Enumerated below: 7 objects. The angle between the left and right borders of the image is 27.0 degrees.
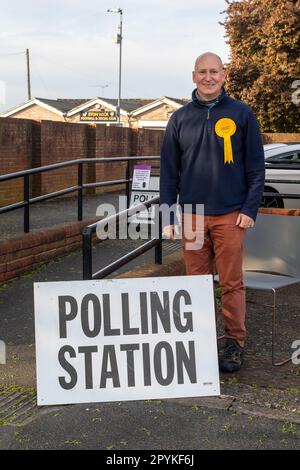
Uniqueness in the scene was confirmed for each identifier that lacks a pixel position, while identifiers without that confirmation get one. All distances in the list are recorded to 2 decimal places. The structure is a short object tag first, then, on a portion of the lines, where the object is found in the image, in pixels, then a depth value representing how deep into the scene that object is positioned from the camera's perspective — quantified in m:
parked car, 8.69
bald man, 3.78
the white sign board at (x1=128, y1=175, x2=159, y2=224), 8.23
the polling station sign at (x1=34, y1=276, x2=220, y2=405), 3.50
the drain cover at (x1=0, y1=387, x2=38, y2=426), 3.36
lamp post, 46.69
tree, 29.94
